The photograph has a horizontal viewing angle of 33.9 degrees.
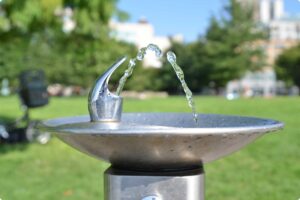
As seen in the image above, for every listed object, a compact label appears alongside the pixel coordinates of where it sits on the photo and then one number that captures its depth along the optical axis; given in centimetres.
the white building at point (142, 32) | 5253
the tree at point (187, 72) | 3441
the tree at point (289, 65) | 3728
